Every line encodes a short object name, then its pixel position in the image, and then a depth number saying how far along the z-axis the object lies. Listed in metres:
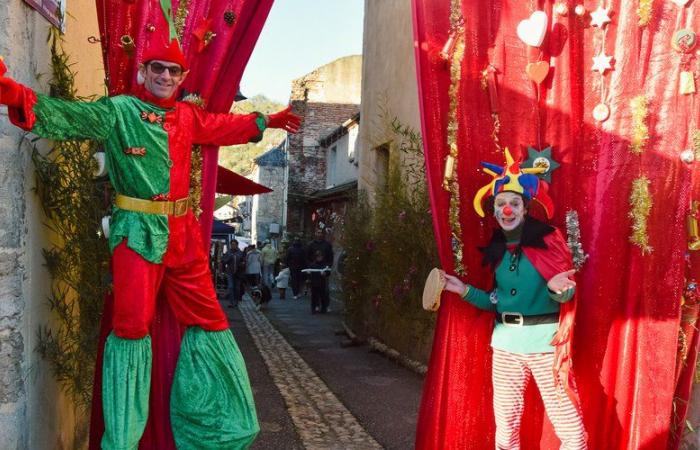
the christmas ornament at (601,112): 3.40
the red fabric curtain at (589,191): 3.31
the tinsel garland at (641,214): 3.30
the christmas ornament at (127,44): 3.29
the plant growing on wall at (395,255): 6.58
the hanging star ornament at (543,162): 3.39
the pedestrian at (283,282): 16.69
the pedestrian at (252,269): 14.78
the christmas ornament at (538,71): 3.43
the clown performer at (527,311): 3.04
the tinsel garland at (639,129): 3.35
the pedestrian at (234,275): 14.60
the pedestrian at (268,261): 16.48
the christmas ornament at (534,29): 3.41
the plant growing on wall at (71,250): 3.22
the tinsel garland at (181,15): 3.45
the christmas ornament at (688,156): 3.31
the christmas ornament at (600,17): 3.43
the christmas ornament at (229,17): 3.54
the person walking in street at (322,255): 13.23
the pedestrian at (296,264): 15.70
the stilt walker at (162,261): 3.00
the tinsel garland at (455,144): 3.44
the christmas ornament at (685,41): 3.30
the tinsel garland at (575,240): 3.34
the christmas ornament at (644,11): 3.38
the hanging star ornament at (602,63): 3.42
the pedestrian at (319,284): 12.84
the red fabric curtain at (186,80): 3.31
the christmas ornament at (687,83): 3.30
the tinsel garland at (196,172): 3.44
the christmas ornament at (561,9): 3.46
